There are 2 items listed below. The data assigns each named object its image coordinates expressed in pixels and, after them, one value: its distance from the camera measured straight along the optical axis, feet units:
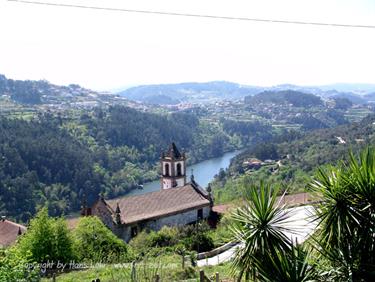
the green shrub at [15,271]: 28.07
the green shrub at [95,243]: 65.98
